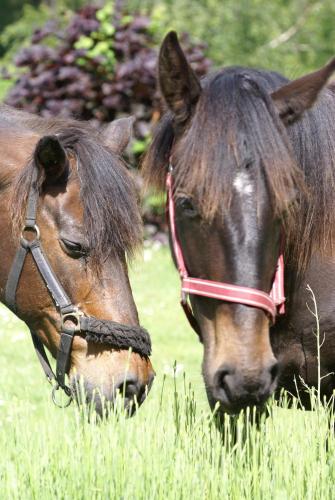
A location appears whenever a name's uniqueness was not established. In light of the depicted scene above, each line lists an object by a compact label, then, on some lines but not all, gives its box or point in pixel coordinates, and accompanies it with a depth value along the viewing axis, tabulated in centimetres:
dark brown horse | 586
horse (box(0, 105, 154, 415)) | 721
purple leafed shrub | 2139
